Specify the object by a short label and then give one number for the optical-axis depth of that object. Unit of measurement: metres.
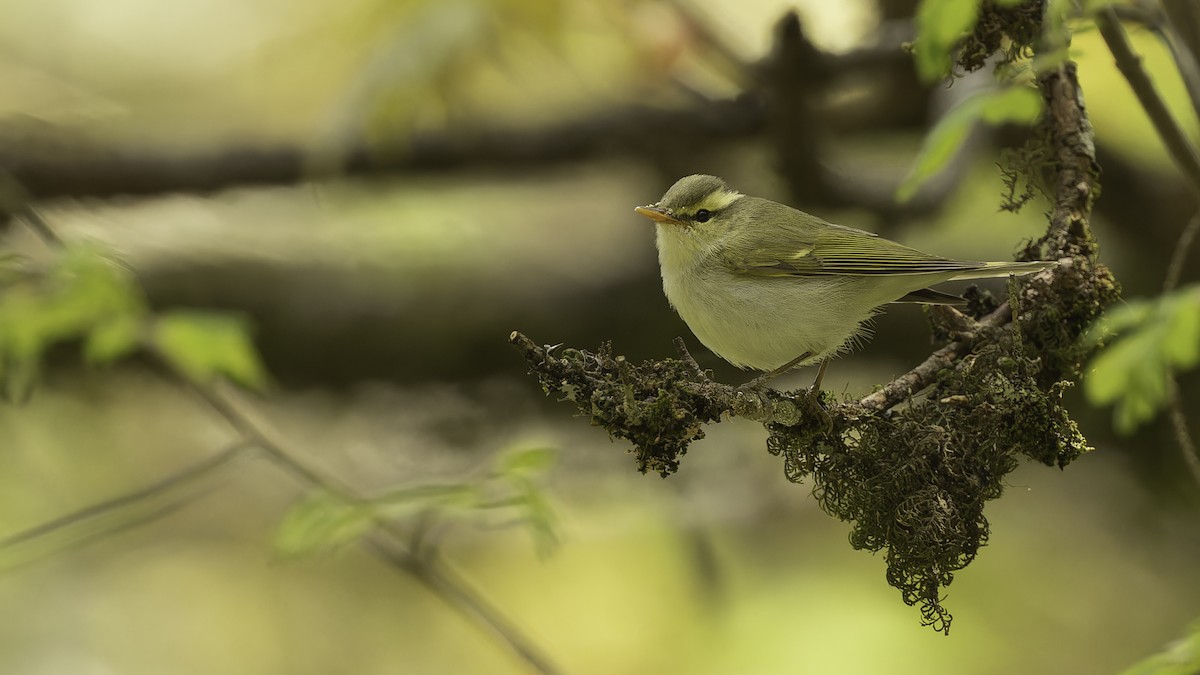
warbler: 5.73
